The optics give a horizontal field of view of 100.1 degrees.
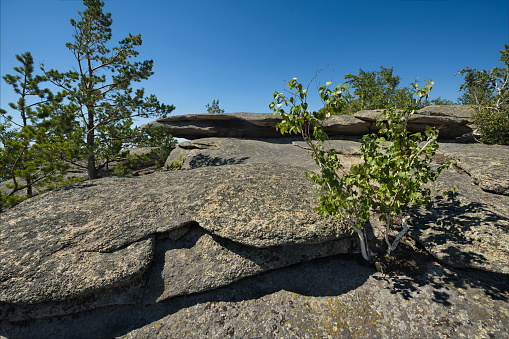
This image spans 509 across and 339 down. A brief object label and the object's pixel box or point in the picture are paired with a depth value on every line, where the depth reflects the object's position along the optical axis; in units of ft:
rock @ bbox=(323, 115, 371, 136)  52.95
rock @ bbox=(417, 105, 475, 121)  57.67
